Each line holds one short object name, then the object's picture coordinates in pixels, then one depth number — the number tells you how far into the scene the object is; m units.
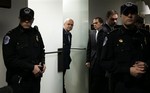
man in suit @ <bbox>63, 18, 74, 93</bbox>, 4.33
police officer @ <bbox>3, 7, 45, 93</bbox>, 2.53
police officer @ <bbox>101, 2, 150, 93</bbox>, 2.29
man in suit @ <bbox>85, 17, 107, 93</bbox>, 4.20
